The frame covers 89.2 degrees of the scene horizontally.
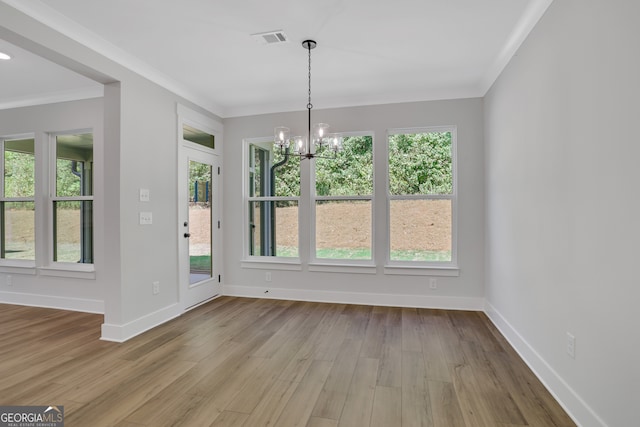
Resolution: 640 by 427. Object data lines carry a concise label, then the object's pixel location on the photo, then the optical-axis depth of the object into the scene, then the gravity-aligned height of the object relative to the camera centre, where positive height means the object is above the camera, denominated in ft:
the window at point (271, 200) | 15.25 +0.66
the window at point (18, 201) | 14.42 +0.67
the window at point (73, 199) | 13.57 +0.70
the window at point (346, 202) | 14.40 +0.54
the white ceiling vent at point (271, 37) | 8.97 +5.02
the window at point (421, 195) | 13.67 +0.77
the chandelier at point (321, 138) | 10.03 +2.36
